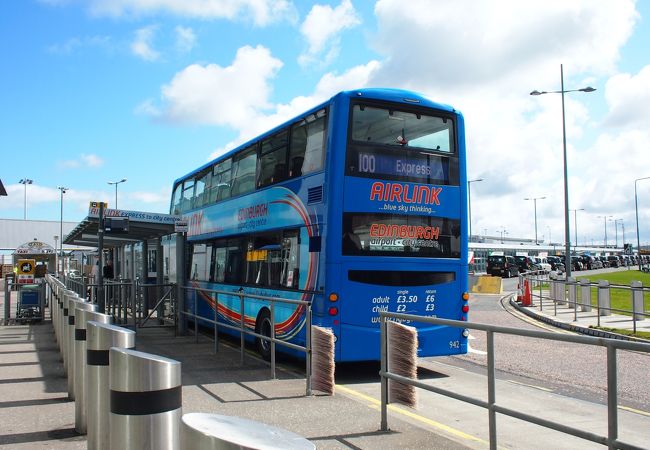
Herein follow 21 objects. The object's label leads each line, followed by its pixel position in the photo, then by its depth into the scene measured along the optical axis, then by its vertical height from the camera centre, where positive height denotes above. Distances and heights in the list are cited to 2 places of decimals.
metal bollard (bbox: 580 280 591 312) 20.19 -1.28
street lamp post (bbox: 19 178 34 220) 83.12 +10.33
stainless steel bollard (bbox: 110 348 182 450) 3.11 -0.74
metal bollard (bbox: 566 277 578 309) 19.91 -1.18
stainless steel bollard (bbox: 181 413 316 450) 1.83 -0.56
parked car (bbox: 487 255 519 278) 53.19 -0.92
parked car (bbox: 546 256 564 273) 66.52 -0.90
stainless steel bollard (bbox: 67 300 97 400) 6.54 -0.90
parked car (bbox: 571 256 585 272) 70.56 -1.06
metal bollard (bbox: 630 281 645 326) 15.78 -1.17
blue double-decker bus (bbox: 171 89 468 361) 8.98 +0.56
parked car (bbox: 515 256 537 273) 57.81 -0.84
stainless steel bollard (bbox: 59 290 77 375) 8.40 -0.95
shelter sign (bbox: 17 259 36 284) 17.13 -0.33
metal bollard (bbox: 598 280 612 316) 17.67 -1.19
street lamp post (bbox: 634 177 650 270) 62.99 +2.89
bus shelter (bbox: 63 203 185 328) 13.21 +0.57
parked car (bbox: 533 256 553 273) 60.04 -0.84
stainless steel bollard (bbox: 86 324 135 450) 4.48 -0.90
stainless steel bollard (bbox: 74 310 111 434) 5.63 -0.99
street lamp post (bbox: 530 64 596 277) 27.41 +2.85
